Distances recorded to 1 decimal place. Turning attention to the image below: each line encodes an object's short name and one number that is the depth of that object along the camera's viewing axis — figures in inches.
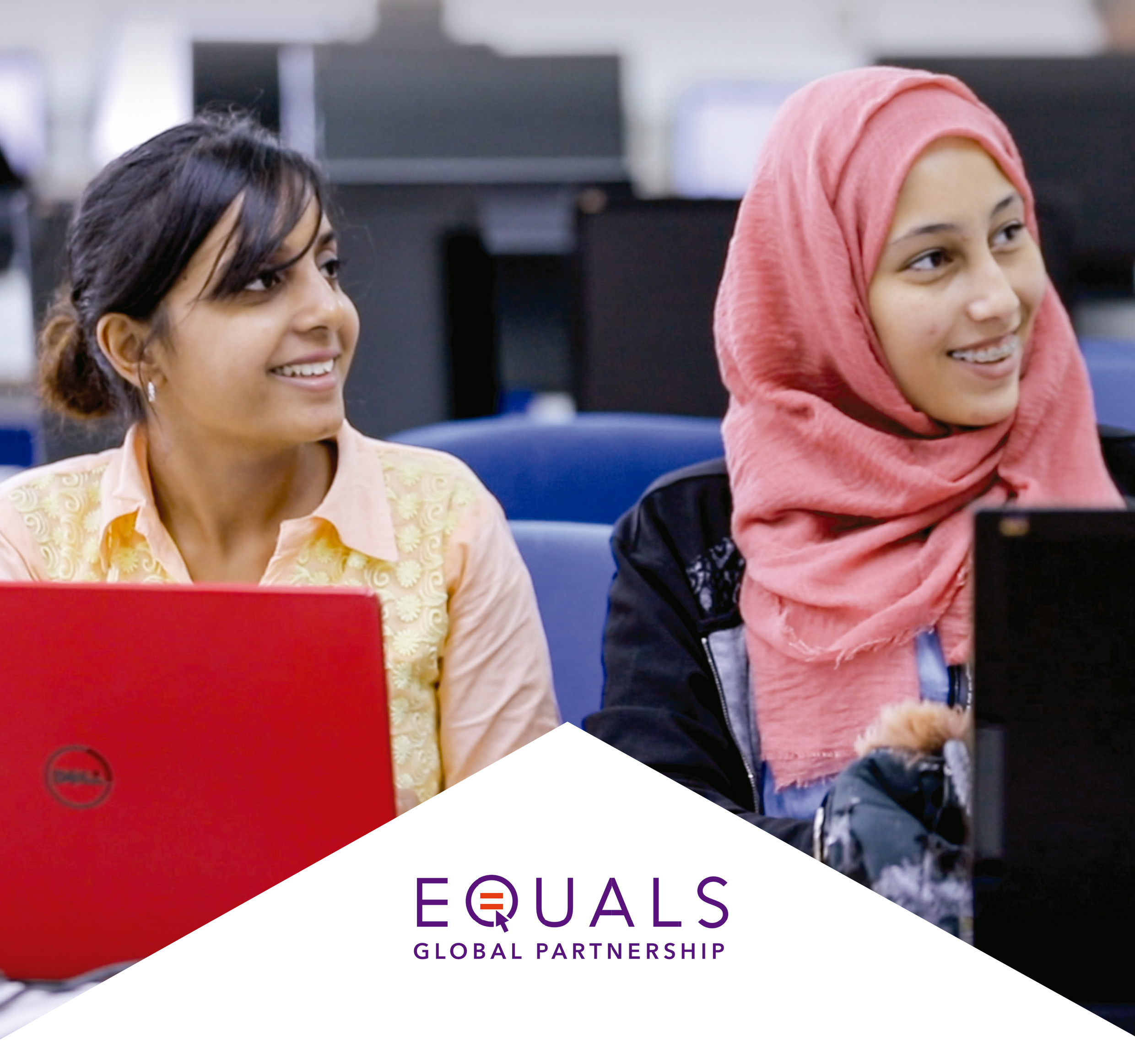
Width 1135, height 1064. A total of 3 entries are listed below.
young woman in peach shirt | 94.1
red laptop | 80.0
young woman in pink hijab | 94.7
